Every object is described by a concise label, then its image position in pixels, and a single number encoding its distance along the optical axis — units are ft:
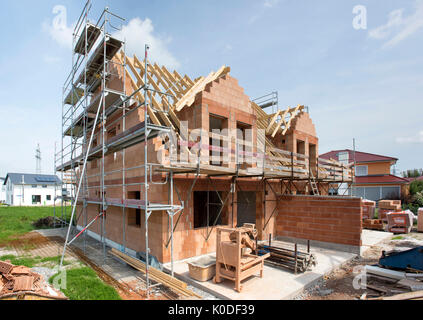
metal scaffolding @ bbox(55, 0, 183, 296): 24.55
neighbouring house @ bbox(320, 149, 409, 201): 83.35
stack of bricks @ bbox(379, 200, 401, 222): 59.93
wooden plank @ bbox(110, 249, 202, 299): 19.59
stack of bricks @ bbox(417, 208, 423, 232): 52.54
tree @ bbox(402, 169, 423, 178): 157.10
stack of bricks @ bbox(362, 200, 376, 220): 62.58
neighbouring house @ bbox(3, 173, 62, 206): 147.47
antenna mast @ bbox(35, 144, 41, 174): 196.03
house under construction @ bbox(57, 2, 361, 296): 26.86
